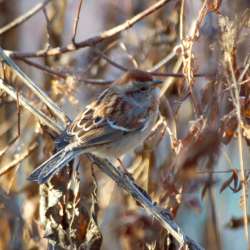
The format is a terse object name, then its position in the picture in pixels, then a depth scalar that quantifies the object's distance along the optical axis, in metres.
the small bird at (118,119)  6.37
